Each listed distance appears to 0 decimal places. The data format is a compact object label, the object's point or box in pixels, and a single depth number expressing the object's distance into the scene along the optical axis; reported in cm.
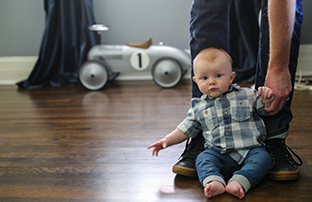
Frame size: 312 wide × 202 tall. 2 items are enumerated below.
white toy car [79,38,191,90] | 219
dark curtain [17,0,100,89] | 239
